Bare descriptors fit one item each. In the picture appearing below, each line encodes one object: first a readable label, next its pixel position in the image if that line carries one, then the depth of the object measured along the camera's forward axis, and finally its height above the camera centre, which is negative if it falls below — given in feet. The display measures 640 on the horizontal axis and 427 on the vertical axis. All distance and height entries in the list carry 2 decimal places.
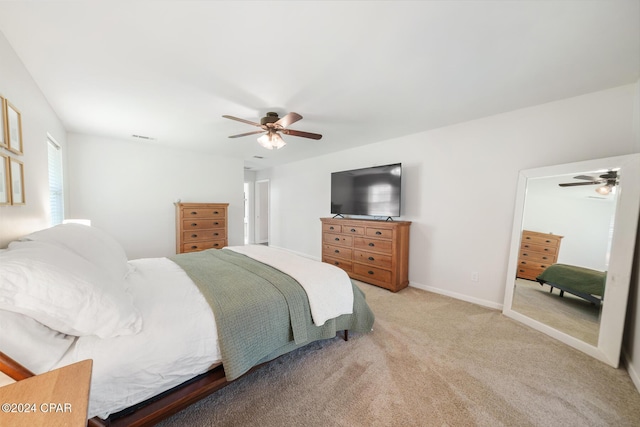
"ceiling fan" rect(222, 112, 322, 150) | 7.56 +2.45
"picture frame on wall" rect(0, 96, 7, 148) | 4.22 +1.24
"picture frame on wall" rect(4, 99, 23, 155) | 4.47 +1.25
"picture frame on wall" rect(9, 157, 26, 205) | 4.57 +0.14
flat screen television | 10.67 +0.61
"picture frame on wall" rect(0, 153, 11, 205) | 4.16 +0.10
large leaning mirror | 5.68 -1.19
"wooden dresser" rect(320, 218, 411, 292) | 10.07 -2.31
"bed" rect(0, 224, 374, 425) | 2.93 -2.15
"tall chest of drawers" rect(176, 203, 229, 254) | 12.16 -1.75
